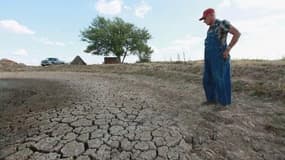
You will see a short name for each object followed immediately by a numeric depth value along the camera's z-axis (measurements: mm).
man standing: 1681
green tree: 15323
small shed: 12939
